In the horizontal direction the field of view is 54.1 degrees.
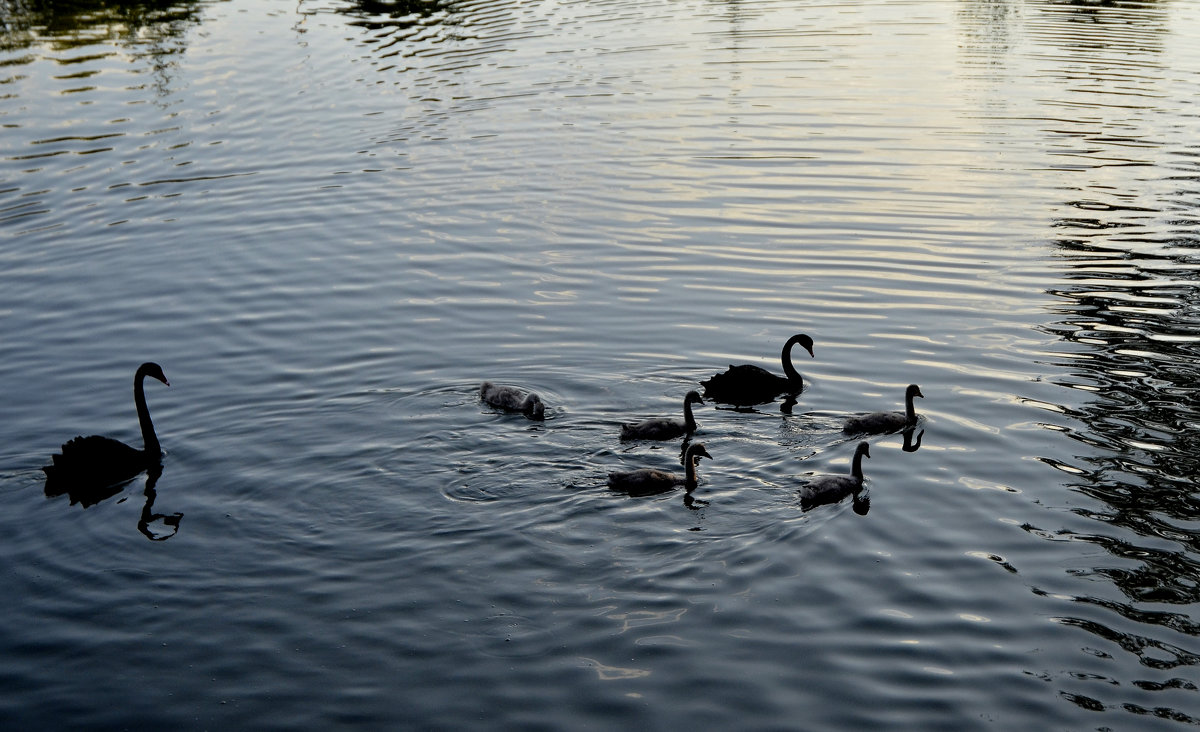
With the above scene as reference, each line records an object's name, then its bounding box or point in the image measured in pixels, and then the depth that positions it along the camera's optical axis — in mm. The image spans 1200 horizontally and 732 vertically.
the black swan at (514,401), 11773
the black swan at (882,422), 11398
